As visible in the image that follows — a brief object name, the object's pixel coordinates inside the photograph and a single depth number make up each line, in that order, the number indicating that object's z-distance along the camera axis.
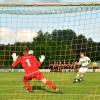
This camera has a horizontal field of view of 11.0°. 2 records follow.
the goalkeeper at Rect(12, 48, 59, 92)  17.06
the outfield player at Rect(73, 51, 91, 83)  23.87
